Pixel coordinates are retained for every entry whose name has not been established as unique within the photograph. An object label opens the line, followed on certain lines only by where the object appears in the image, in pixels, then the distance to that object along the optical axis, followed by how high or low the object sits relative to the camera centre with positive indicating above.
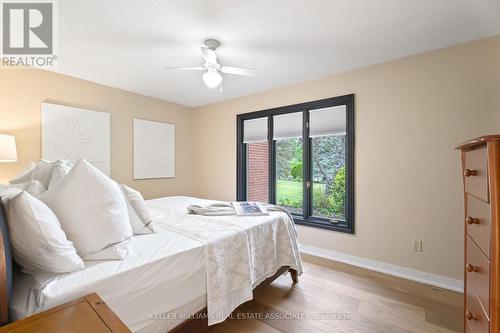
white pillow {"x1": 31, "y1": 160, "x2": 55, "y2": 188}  1.45 -0.05
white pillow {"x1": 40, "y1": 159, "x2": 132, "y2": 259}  1.15 -0.23
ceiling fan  2.10 +0.98
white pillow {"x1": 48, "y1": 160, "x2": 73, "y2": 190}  1.36 -0.03
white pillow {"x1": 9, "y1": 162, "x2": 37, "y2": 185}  1.49 -0.07
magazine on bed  2.17 -0.43
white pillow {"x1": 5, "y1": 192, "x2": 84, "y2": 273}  0.95 -0.31
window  2.96 +0.10
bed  0.93 -0.58
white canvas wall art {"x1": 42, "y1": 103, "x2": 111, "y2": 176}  2.85 +0.43
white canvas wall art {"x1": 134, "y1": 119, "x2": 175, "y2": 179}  3.73 +0.30
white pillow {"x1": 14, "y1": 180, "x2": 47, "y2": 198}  1.25 -0.12
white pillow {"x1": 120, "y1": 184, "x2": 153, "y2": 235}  1.59 -0.34
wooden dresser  0.85 -0.30
